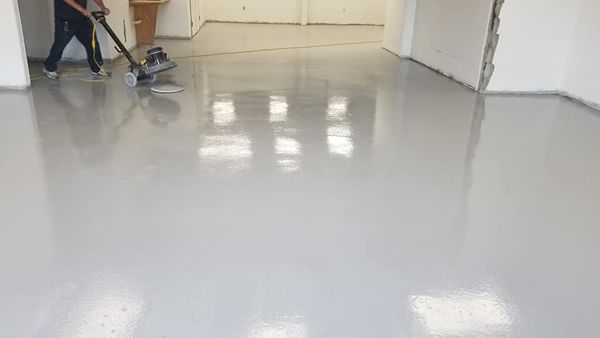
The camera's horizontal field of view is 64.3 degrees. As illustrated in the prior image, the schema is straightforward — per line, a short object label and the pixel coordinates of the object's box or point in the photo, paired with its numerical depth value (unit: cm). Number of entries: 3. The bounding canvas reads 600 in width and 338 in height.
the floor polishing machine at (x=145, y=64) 498
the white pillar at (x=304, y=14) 1238
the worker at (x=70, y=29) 507
